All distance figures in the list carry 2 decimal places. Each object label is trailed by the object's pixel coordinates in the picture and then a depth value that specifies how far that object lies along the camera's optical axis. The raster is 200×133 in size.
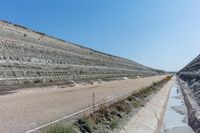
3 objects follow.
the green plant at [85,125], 6.09
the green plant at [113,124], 7.05
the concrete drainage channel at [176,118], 9.67
